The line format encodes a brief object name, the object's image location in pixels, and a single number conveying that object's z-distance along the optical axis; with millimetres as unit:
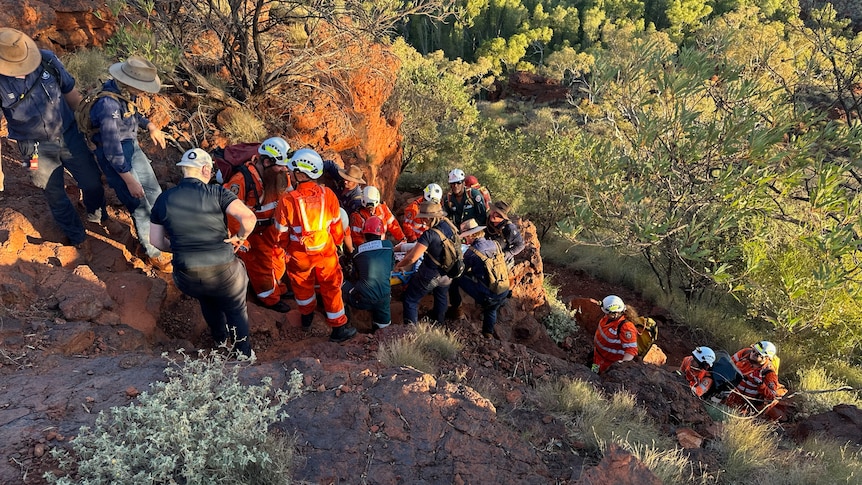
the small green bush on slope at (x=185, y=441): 2242
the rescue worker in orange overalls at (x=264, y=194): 4961
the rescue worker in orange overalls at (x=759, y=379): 6348
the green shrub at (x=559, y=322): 7984
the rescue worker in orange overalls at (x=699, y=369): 6438
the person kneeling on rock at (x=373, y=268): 5152
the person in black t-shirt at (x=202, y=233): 3607
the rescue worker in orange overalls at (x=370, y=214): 5633
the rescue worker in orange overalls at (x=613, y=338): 6047
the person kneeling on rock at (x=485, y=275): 5695
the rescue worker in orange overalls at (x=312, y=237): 4531
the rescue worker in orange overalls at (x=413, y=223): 6938
